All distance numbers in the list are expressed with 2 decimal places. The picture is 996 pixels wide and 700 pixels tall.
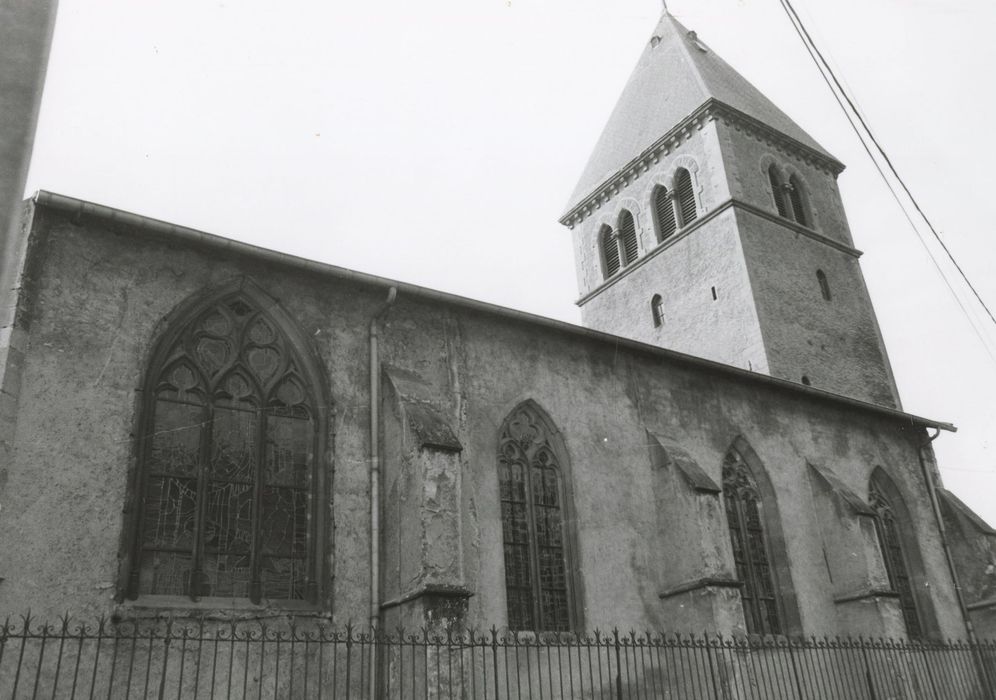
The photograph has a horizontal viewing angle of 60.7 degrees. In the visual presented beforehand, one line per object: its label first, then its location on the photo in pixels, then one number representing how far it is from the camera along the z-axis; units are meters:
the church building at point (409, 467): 8.38
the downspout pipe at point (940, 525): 16.08
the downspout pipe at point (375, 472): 9.23
